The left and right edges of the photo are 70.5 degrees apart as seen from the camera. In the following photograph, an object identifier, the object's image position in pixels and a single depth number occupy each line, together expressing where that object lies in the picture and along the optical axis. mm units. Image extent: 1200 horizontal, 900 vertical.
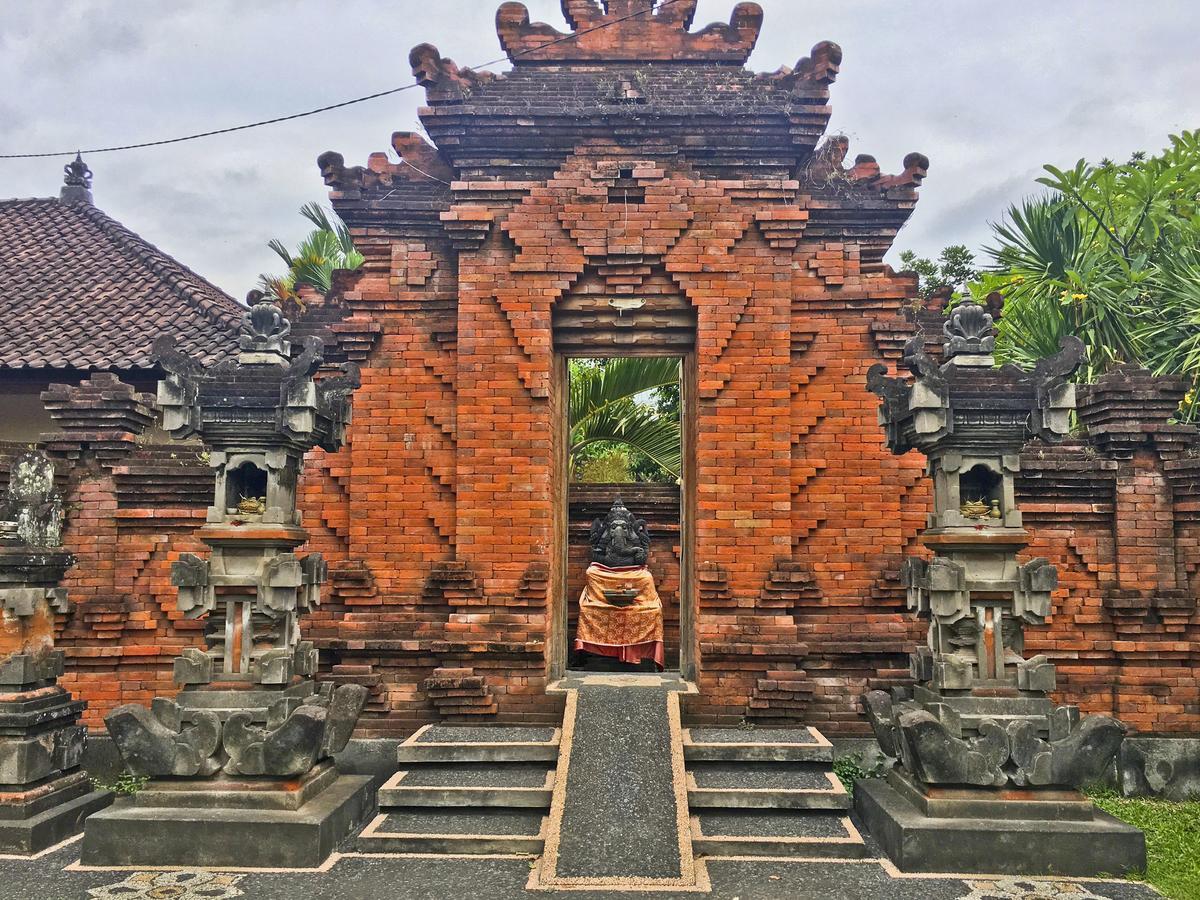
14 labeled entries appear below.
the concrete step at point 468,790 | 5637
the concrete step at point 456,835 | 5285
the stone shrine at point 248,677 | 5086
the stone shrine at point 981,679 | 4977
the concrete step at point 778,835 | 5148
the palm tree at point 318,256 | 13727
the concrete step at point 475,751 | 6031
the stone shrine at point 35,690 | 5547
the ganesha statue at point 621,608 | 9383
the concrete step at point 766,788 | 5559
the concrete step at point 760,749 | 5941
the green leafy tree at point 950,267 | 24406
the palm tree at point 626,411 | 10906
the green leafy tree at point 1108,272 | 8844
